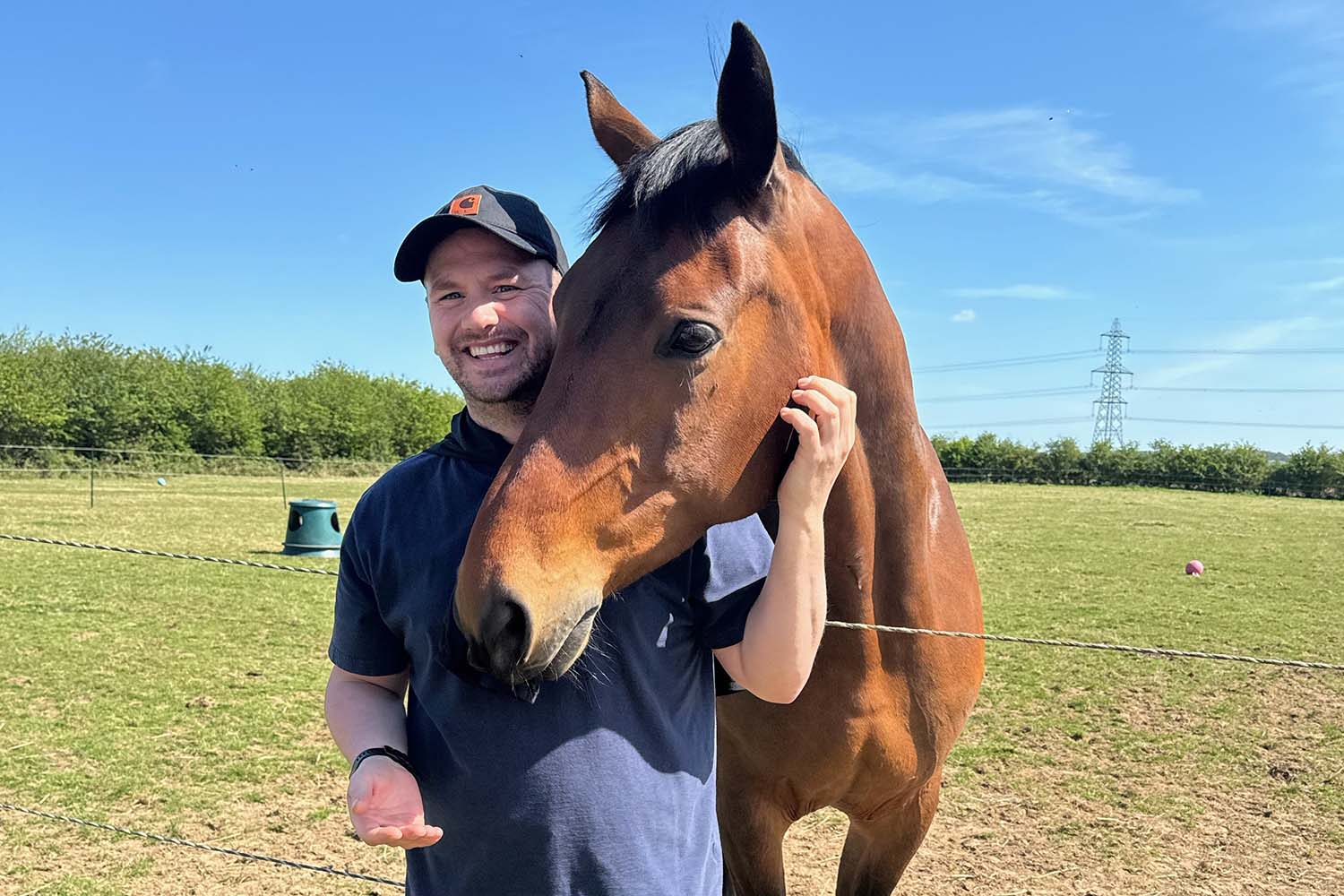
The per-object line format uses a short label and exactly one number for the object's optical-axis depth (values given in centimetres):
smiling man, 153
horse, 140
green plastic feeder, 1366
